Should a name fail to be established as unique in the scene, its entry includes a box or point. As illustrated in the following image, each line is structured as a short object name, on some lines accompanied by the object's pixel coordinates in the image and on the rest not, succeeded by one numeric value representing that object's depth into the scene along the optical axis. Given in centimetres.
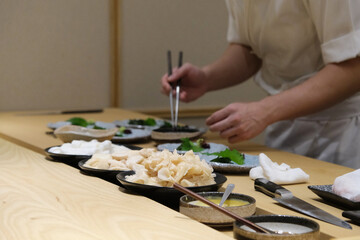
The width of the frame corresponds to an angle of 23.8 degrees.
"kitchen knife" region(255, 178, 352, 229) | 130
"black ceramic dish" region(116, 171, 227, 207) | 140
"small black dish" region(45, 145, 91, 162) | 172
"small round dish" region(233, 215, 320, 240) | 116
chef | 203
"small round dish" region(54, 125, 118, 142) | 196
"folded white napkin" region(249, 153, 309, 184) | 156
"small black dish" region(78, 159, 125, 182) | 158
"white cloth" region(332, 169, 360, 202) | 137
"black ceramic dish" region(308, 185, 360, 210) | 137
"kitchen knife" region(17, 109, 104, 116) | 299
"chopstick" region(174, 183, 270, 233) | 118
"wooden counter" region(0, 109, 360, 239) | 122
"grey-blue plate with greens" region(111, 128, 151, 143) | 207
